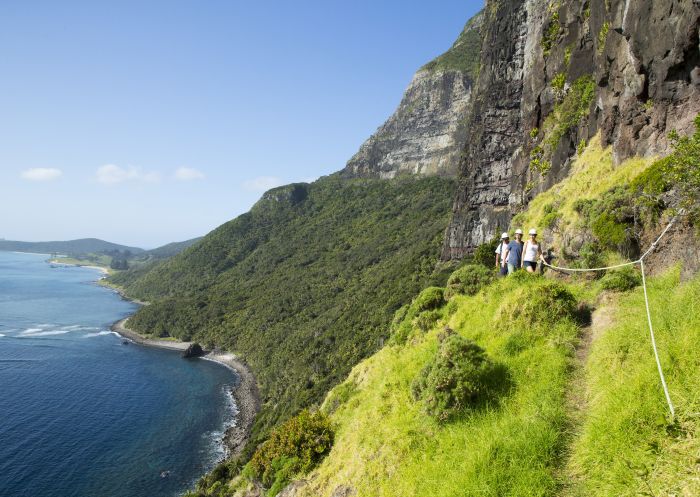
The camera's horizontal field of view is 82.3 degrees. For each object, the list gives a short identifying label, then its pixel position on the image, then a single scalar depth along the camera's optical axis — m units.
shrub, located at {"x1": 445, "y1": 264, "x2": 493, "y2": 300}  15.87
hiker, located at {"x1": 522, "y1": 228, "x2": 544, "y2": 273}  13.97
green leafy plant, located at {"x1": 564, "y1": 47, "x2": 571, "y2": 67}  32.31
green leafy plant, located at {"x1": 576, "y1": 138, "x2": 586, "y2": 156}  26.15
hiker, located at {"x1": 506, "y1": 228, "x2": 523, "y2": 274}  14.38
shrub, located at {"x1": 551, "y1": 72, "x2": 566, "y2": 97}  32.61
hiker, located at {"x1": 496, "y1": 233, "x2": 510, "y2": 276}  14.87
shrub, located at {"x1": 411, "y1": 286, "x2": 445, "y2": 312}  16.86
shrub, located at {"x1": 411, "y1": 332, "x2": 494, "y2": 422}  8.70
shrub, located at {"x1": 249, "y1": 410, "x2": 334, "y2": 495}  12.85
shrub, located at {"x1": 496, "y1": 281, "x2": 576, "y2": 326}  10.29
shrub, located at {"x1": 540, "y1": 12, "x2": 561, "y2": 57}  35.78
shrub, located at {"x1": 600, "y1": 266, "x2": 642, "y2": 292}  10.91
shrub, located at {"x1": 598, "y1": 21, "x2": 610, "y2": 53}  24.09
